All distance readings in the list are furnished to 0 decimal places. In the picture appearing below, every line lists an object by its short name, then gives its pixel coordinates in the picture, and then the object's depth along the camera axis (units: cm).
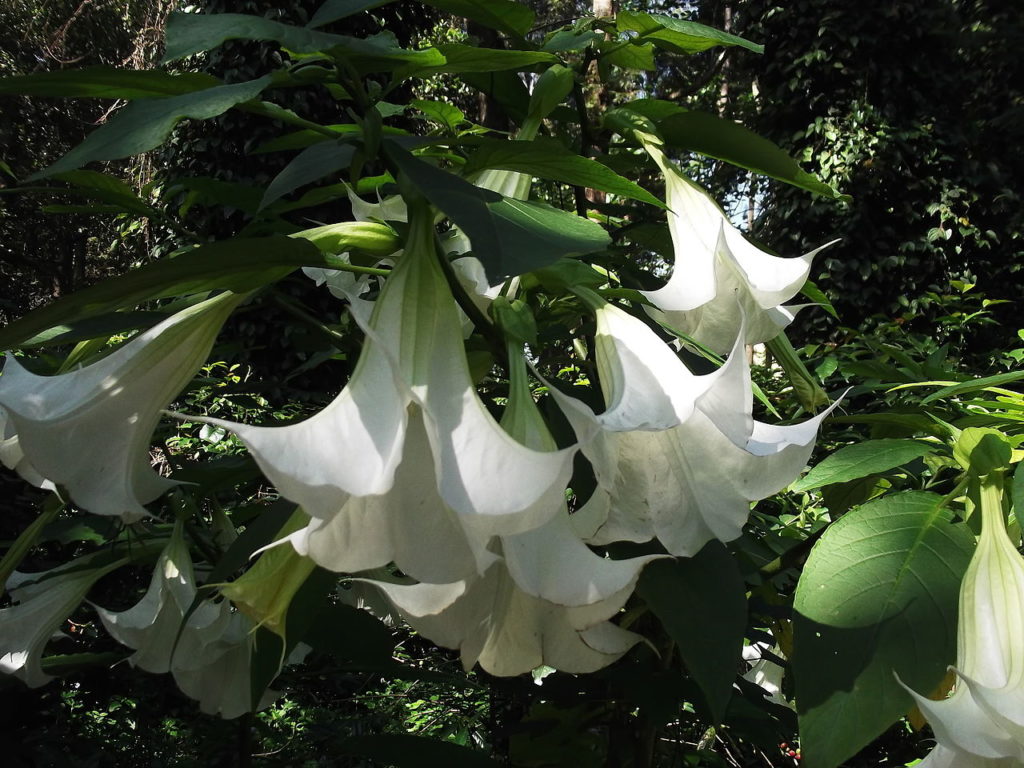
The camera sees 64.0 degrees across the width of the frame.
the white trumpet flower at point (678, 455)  46
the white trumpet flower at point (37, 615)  88
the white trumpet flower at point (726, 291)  59
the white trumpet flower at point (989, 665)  43
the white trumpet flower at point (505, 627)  42
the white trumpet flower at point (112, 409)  44
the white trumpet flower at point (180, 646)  78
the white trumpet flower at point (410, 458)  33
